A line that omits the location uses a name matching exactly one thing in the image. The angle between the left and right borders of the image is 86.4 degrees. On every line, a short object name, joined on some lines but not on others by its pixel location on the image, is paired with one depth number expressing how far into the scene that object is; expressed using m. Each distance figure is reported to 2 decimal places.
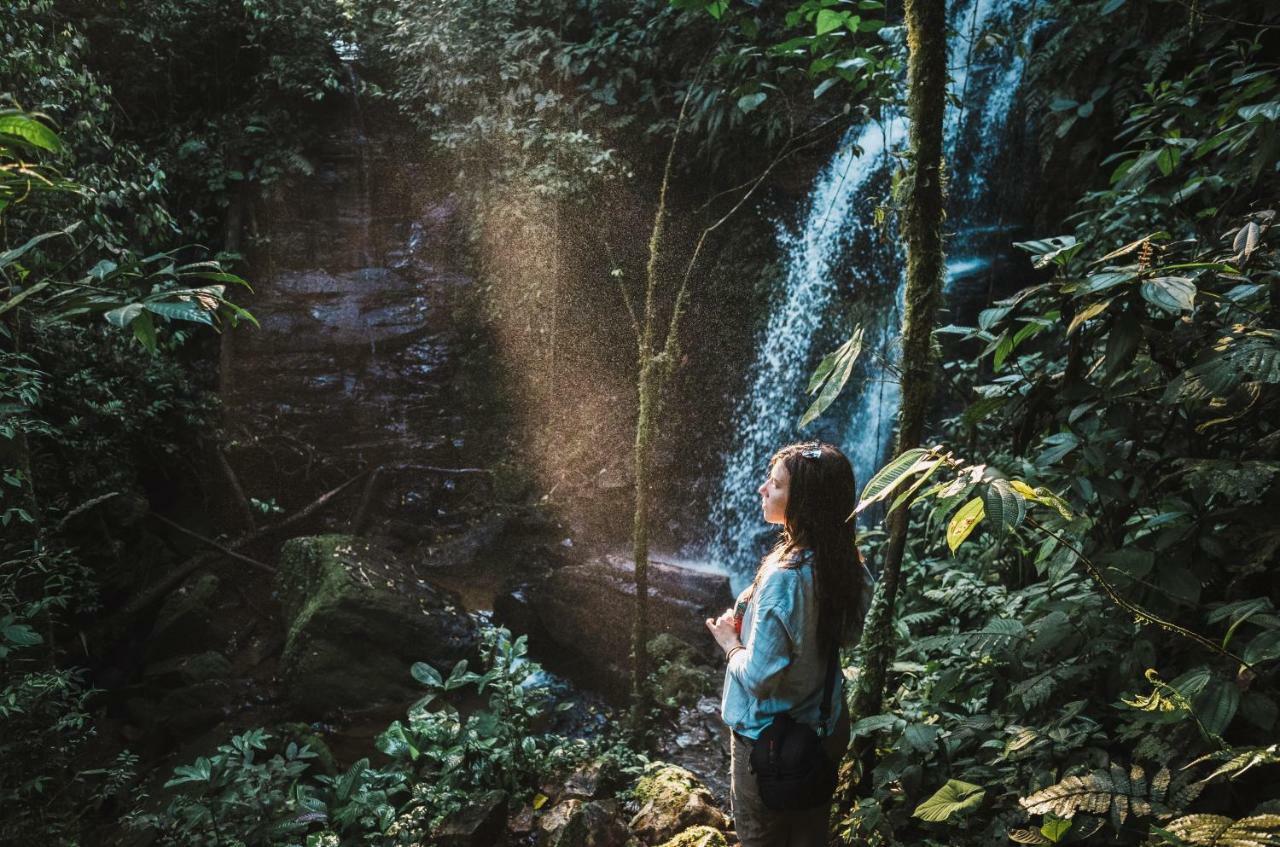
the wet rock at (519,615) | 7.24
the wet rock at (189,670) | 6.31
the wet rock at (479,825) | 3.15
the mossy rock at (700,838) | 3.05
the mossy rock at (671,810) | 3.33
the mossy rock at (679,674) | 5.85
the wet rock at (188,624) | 6.75
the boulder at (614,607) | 6.92
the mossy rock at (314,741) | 4.67
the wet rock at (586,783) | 3.71
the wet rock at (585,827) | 3.15
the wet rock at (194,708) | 5.82
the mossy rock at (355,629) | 5.85
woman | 2.20
